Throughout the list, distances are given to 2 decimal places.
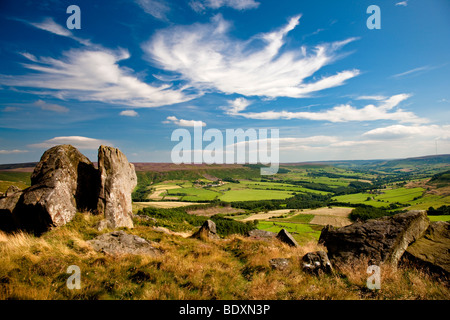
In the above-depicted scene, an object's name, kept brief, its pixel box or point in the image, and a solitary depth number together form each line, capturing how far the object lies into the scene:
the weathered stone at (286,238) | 16.14
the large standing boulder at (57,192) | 11.04
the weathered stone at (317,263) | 8.90
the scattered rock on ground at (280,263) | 9.45
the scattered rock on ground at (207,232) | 18.53
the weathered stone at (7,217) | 11.38
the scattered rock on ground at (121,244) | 10.49
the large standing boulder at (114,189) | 14.62
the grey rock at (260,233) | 22.83
